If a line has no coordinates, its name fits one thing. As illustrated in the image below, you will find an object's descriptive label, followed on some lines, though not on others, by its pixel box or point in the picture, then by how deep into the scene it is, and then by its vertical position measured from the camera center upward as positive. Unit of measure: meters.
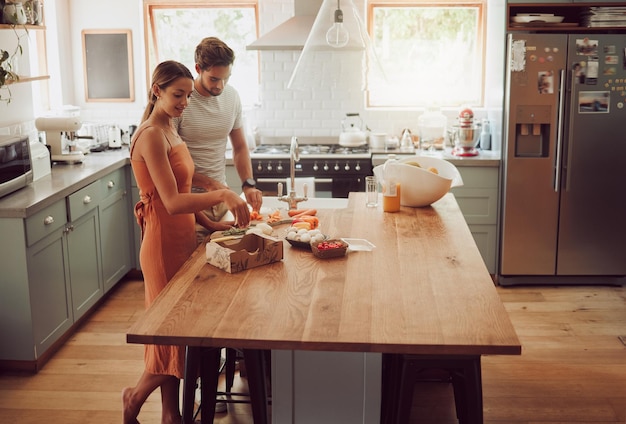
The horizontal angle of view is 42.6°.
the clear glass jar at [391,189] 4.04 -0.55
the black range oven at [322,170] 5.86 -0.65
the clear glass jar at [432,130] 6.29 -0.40
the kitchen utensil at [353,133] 6.20 -0.41
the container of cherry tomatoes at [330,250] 3.22 -0.68
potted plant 4.29 +0.03
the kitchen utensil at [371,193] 4.22 -0.59
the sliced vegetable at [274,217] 3.79 -0.65
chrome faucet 3.93 -0.58
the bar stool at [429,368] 2.70 -1.03
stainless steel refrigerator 5.46 -0.57
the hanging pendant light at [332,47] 4.19 +0.17
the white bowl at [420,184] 4.03 -0.53
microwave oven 4.32 -0.45
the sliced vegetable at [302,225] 3.58 -0.65
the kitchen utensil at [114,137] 6.04 -0.42
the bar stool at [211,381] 2.96 -1.14
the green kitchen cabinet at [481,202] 5.78 -0.88
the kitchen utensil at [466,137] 5.85 -0.42
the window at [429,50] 6.40 +0.23
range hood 5.51 +0.33
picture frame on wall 6.50 +0.12
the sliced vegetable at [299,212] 3.93 -0.65
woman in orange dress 3.20 -0.51
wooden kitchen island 2.39 -0.75
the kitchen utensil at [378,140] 6.09 -0.46
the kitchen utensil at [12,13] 4.59 +0.38
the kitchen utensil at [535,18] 5.58 +0.41
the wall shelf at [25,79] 4.49 +0.01
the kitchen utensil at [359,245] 3.36 -0.70
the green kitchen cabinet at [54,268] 4.19 -1.07
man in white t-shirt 3.62 -0.20
